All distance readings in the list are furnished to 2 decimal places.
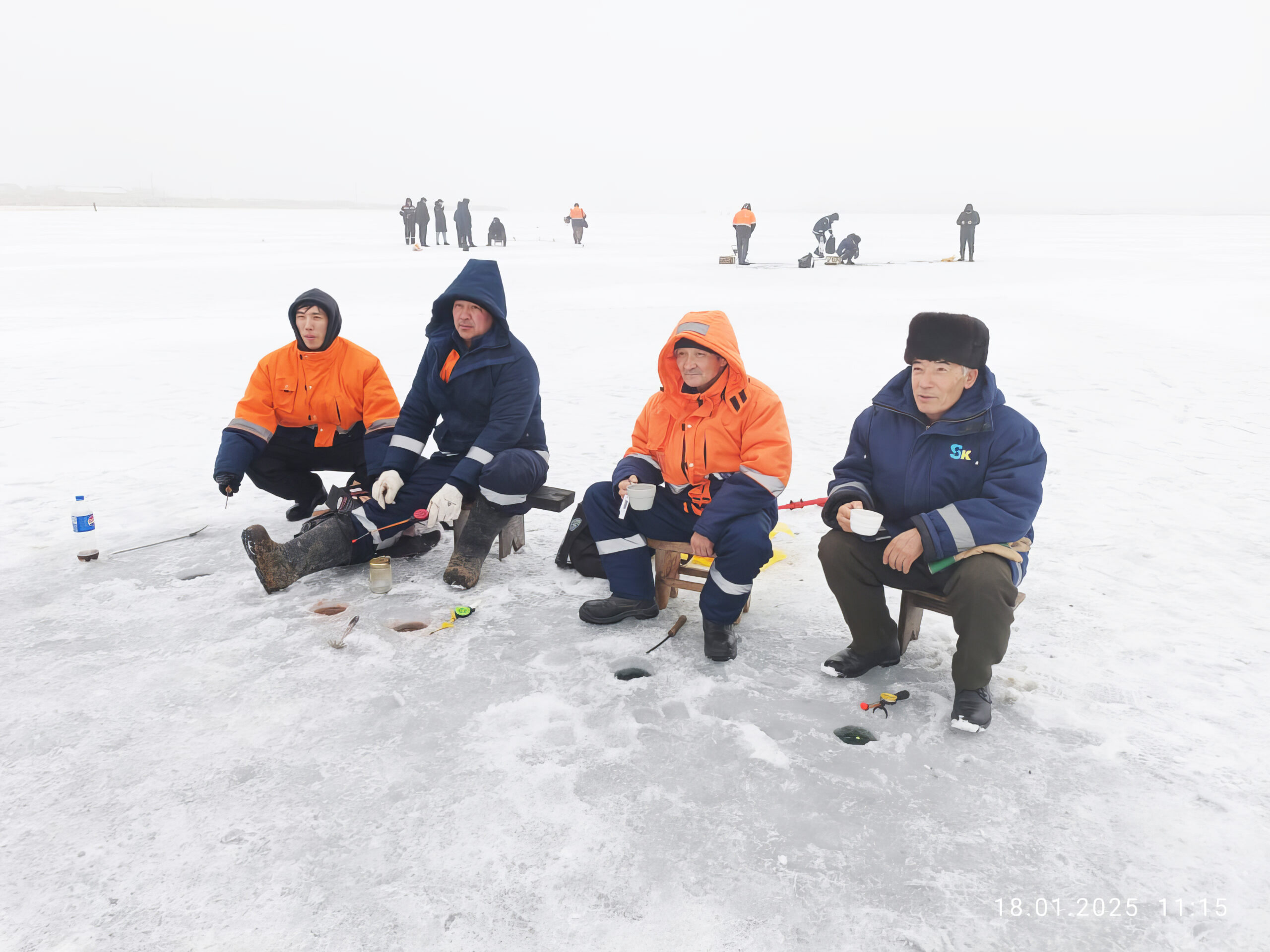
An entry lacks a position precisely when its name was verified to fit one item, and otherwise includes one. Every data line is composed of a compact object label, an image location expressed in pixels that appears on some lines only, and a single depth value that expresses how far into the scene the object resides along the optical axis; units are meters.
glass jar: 3.96
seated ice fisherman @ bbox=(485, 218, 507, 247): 29.64
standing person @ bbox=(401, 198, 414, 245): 26.76
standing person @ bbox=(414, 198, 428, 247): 26.85
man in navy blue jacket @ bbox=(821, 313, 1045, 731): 2.85
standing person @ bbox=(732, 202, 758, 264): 21.34
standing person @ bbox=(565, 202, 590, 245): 29.78
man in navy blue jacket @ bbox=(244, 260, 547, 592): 4.01
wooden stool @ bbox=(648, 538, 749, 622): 3.66
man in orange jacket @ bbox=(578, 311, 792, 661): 3.35
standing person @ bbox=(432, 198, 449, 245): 28.67
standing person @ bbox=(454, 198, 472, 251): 25.94
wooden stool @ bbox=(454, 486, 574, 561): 4.20
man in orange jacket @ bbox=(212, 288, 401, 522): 4.34
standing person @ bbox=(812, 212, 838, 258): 22.67
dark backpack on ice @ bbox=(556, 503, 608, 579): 4.11
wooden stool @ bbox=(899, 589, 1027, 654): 3.12
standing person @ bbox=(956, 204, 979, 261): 22.48
